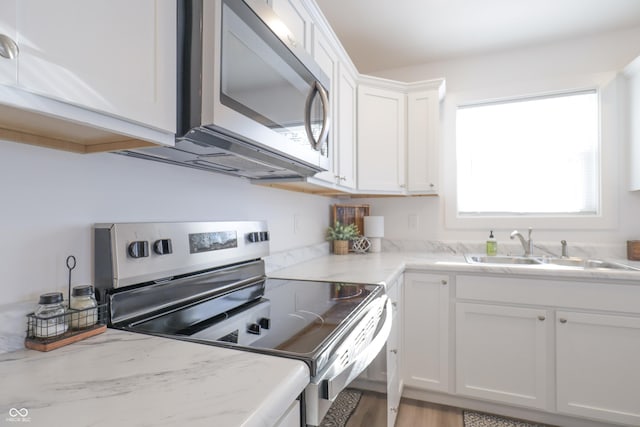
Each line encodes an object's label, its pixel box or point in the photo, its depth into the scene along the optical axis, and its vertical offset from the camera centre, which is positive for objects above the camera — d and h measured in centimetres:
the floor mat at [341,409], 67 -45
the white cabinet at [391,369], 102 -62
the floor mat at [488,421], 176 -116
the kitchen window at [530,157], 224 +42
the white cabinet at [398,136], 222 +56
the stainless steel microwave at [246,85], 72 +35
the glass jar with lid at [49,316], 66 -21
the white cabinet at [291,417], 54 -36
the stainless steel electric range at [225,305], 69 -29
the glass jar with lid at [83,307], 72 -21
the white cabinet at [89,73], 46 +24
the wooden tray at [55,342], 65 -27
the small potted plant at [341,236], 237 -17
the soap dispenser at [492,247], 227 -24
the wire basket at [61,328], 66 -25
